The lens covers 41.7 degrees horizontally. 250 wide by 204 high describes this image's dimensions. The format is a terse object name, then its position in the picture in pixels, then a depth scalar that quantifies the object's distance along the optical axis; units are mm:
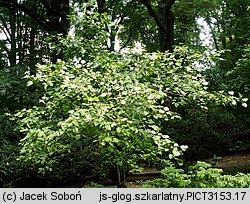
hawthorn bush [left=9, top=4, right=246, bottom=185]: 2862
